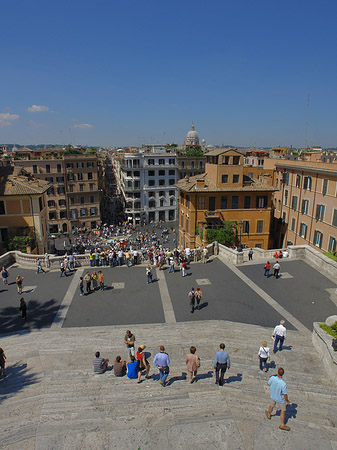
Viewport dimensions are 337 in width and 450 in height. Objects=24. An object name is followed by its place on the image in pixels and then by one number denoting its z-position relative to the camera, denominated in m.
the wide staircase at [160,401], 8.72
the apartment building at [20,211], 30.52
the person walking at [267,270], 22.33
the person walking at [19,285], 20.14
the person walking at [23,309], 16.77
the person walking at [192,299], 17.56
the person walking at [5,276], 21.86
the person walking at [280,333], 12.92
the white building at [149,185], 70.19
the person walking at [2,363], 11.93
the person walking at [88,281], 20.56
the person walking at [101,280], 20.75
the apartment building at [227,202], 35.62
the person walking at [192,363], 10.63
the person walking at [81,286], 20.25
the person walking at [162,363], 10.48
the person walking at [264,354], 11.66
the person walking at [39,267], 24.48
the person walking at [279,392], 9.04
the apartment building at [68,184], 63.88
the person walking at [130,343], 12.54
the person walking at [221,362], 10.41
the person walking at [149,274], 22.12
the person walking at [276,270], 21.84
